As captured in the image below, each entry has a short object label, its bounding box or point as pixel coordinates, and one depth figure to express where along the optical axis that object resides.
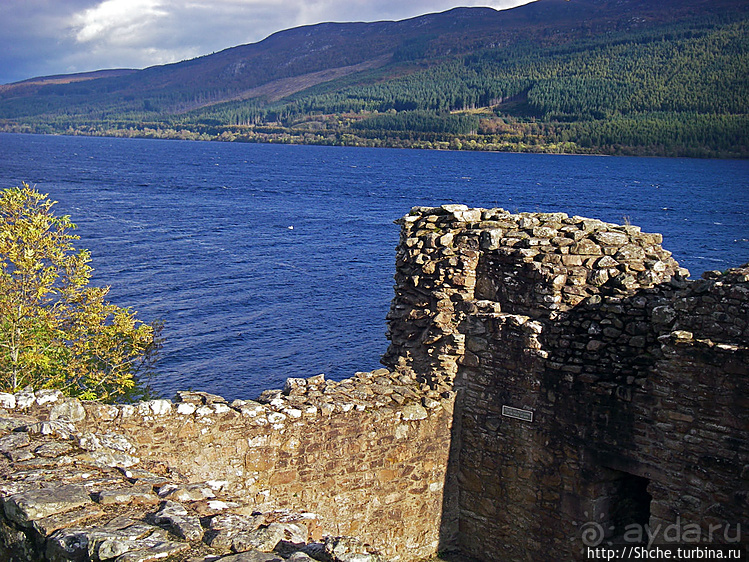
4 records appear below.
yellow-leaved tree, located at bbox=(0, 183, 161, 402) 17.47
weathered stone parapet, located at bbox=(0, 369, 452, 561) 8.80
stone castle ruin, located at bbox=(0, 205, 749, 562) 9.90
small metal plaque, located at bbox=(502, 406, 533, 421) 12.06
